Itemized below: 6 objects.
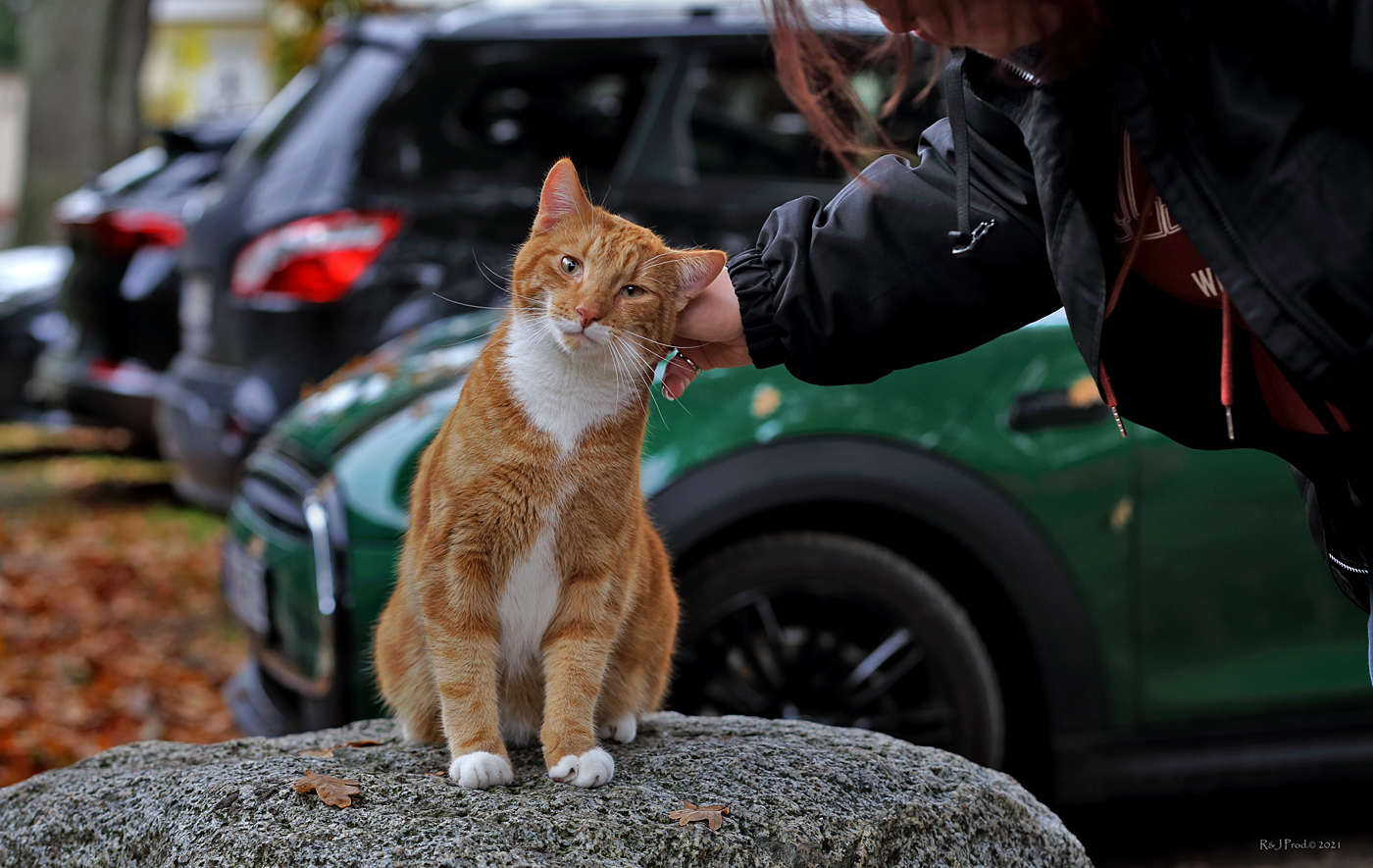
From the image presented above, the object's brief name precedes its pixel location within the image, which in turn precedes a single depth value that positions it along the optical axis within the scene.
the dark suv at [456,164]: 4.09
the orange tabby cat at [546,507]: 1.76
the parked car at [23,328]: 7.86
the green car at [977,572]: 2.81
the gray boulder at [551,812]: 1.56
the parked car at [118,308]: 6.46
